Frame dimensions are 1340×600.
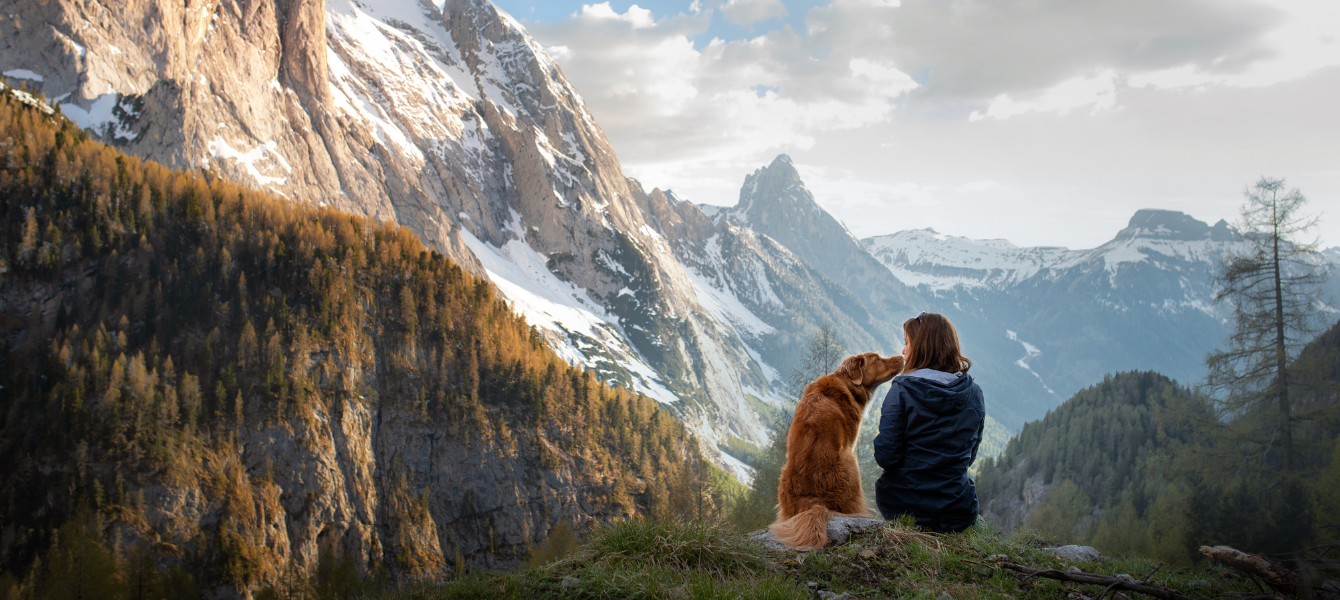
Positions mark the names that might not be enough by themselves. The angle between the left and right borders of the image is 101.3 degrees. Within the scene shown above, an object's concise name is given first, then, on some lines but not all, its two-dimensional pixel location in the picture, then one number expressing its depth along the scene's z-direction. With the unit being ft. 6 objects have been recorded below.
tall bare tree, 60.90
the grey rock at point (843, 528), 18.04
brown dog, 19.17
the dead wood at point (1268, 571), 13.30
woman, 17.84
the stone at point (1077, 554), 19.11
